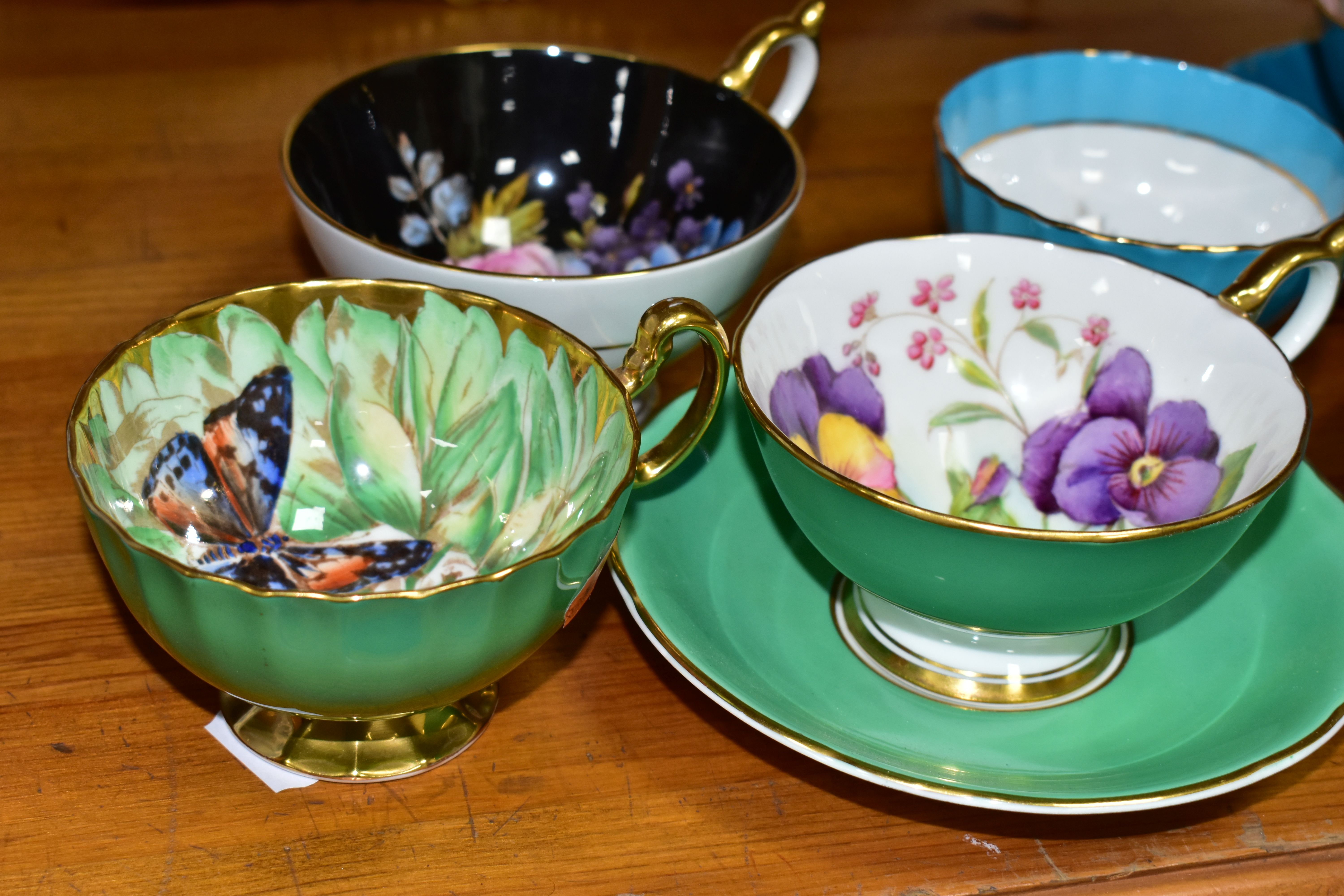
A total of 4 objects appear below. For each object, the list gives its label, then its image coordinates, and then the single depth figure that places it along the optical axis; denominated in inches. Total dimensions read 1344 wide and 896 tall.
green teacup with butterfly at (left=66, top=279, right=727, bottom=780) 21.6
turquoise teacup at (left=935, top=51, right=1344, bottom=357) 27.1
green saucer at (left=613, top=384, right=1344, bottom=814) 22.2
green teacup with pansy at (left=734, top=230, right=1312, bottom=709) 22.3
